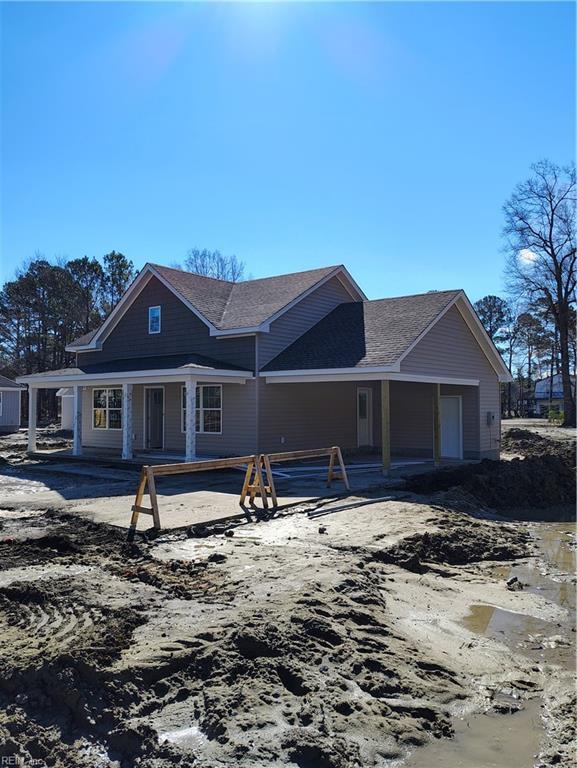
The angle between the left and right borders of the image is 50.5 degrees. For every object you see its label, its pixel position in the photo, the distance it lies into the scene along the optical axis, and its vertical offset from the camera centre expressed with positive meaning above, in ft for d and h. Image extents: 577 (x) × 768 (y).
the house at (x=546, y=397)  241.18 +0.94
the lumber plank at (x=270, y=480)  34.96 -4.61
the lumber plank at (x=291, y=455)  37.23 -3.46
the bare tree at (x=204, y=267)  172.65 +37.99
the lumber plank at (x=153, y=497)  28.37 -4.46
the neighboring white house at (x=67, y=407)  105.68 -0.89
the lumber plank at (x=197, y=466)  29.50 -3.37
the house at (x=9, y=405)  113.29 -0.49
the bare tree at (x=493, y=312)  234.58 +33.49
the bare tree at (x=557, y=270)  142.51 +30.67
